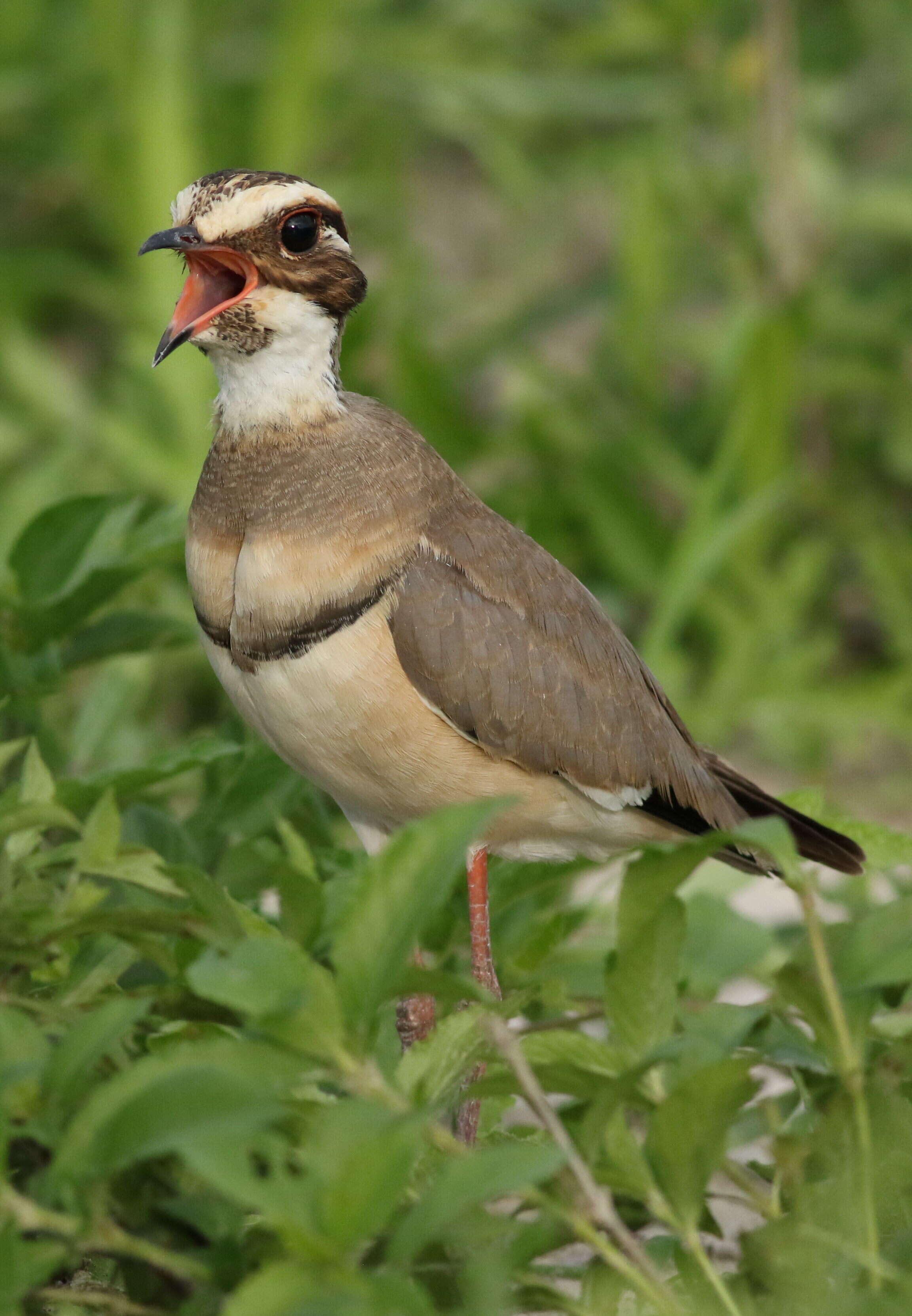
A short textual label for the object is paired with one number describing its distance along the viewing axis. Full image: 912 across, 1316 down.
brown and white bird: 5.12
